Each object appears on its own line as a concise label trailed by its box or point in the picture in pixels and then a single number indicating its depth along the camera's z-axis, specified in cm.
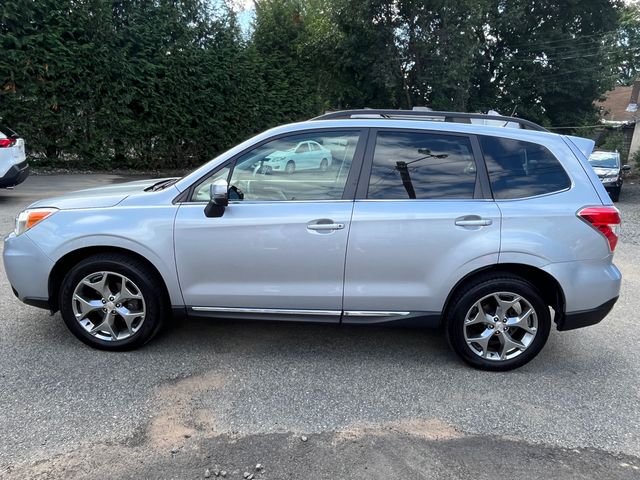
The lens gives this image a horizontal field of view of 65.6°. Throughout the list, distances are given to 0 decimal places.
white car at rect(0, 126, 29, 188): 913
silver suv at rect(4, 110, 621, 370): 356
